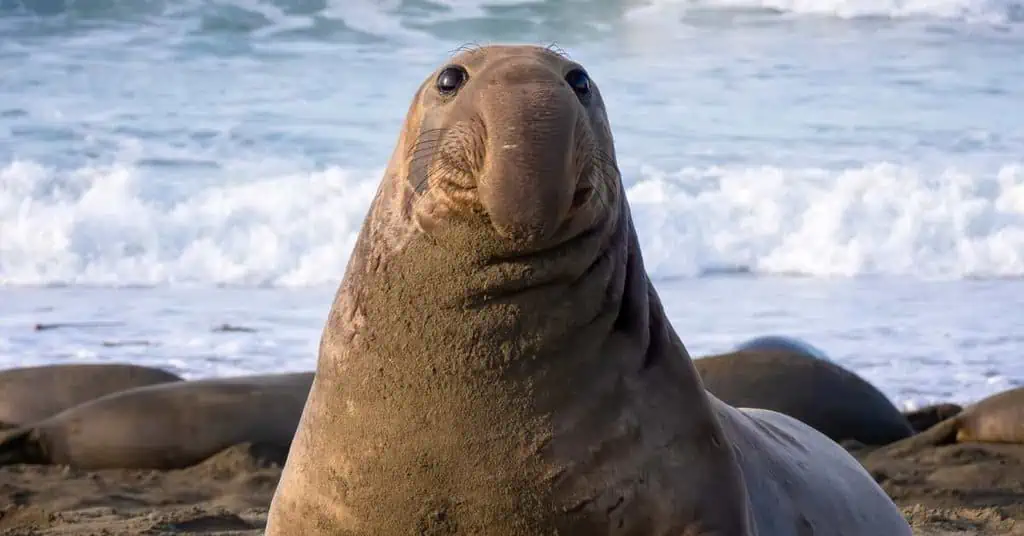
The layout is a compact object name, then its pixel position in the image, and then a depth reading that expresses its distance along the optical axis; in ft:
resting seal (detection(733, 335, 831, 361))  60.13
